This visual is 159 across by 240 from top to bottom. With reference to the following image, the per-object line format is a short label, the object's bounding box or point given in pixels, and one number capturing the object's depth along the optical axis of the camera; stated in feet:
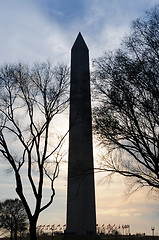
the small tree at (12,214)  165.99
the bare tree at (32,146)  50.45
